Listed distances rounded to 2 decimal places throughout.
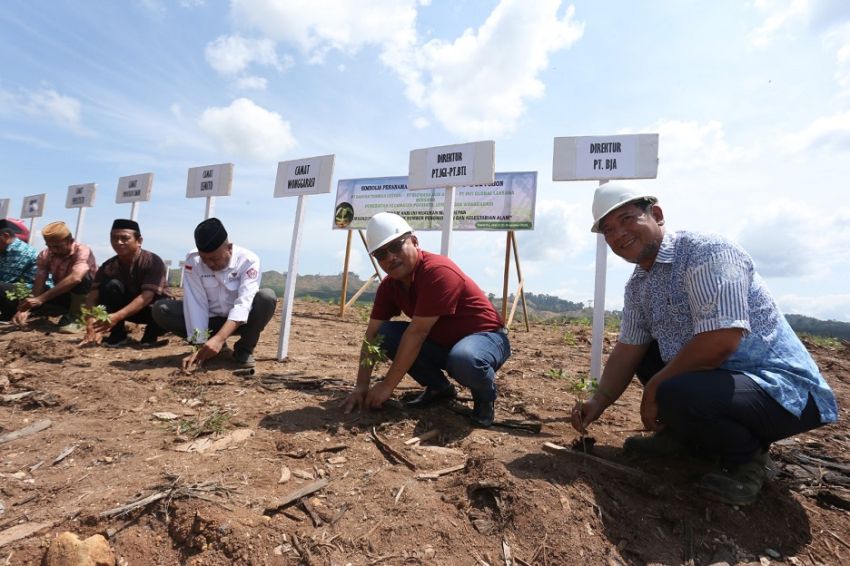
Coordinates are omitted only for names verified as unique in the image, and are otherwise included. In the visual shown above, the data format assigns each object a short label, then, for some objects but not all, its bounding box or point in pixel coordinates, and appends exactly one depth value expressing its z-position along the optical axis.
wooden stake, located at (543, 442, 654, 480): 2.46
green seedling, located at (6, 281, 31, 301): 5.85
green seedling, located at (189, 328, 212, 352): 4.33
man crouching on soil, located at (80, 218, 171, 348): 5.02
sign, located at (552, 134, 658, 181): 3.86
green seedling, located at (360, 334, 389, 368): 3.21
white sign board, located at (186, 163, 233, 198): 5.67
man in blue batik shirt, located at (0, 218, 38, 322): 6.25
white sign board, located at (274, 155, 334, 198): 4.77
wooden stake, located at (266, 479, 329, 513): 2.09
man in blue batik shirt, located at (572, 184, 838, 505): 2.21
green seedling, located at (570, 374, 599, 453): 2.66
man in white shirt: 4.41
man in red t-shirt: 3.04
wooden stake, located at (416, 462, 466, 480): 2.40
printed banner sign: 9.38
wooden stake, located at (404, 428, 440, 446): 2.85
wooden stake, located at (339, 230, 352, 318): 10.39
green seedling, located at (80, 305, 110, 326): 4.73
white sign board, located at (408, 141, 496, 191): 4.29
